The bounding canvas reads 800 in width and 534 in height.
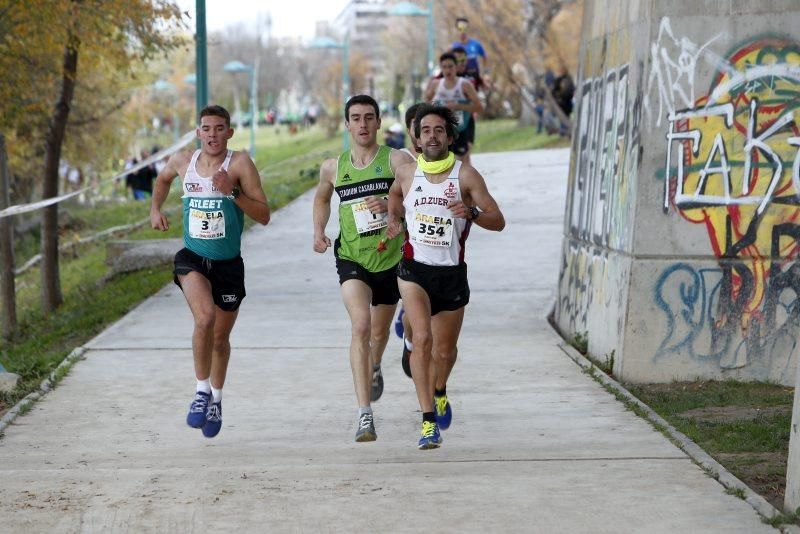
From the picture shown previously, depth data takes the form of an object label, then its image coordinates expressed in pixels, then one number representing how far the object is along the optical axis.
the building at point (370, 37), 172.38
